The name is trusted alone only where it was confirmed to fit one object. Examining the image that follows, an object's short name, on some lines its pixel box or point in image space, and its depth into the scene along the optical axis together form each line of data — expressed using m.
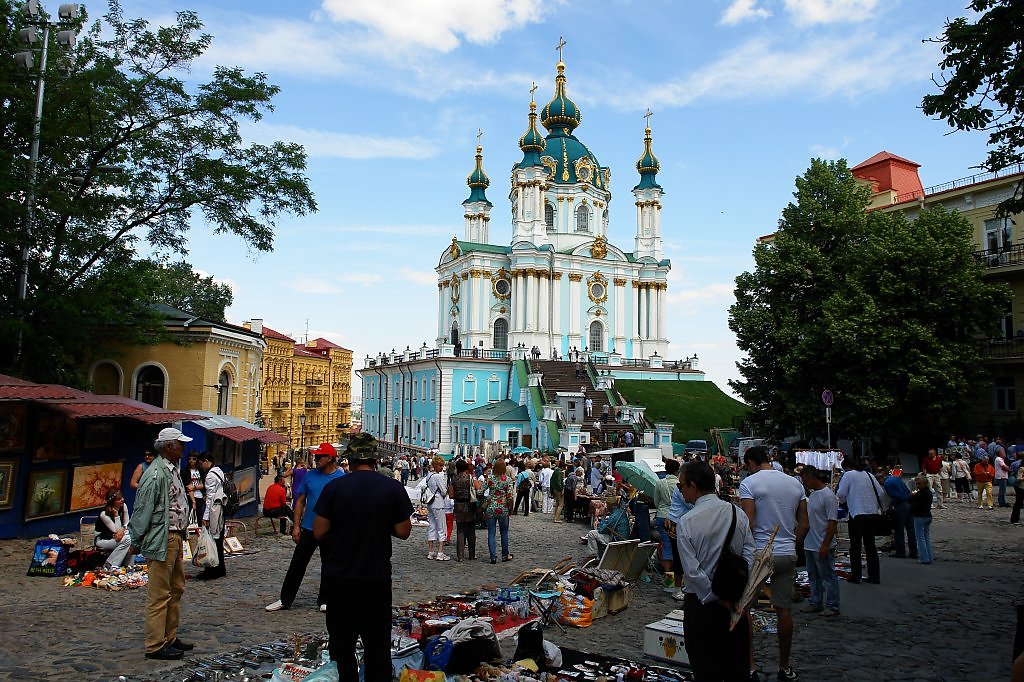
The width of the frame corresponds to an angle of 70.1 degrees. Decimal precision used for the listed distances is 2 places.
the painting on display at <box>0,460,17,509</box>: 11.99
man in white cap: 6.51
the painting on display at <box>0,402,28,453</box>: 11.91
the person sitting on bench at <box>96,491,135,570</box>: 10.01
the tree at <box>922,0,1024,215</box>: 9.34
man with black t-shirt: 5.05
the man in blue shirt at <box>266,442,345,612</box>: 8.48
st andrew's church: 47.81
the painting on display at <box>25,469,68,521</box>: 12.50
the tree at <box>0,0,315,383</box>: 15.99
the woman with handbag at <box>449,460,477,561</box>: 11.87
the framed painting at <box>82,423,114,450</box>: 13.66
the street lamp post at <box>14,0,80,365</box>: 15.37
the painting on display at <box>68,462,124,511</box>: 13.47
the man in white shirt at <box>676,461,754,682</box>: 4.66
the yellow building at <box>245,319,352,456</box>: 64.06
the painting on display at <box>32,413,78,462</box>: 12.55
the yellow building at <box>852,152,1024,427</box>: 27.12
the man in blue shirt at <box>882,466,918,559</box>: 11.34
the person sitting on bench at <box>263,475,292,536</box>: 14.36
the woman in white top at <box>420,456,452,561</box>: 12.35
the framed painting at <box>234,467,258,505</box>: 18.27
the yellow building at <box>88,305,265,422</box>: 20.89
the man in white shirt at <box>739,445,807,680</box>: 6.63
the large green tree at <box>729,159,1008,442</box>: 24.19
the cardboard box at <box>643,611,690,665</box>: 6.62
